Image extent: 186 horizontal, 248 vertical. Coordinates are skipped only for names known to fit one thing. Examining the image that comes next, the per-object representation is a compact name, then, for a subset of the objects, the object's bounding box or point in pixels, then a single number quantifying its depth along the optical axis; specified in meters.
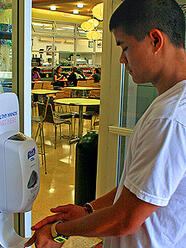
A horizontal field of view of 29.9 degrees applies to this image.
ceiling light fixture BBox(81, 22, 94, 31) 9.52
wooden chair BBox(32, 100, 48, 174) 5.78
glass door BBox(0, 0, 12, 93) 1.65
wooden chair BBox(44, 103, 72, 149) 5.86
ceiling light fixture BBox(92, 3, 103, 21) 6.41
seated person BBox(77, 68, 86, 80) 12.31
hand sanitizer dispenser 1.37
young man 0.94
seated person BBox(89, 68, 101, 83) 11.70
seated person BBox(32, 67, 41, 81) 11.51
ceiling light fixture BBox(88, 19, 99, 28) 9.48
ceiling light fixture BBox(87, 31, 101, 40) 10.55
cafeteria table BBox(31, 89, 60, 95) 7.89
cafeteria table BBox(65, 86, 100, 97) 9.31
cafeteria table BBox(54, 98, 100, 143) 6.30
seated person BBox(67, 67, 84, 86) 11.68
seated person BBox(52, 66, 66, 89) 11.91
